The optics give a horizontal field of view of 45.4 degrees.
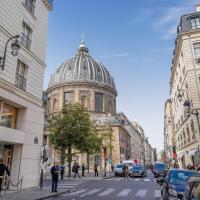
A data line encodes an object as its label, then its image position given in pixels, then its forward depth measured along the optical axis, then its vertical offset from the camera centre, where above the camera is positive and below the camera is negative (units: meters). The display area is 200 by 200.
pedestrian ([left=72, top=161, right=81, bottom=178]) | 30.27 +0.13
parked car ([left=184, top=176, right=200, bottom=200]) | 4.55 -0.41
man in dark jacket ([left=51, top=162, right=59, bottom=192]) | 14.63 -0.33
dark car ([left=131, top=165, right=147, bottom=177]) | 33.19 -0.33
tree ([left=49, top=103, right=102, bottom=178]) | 31.81 +4.93
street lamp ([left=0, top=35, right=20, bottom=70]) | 11.53 +5.65
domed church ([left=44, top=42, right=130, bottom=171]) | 68.00 +22.57
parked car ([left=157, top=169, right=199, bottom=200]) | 8.66 -0.54
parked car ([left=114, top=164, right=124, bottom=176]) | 36.59 -0.22
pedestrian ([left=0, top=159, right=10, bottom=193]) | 11.85 -0.02
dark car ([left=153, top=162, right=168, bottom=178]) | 35.67 +0.38
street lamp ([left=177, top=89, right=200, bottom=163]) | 18.84 +5.91
